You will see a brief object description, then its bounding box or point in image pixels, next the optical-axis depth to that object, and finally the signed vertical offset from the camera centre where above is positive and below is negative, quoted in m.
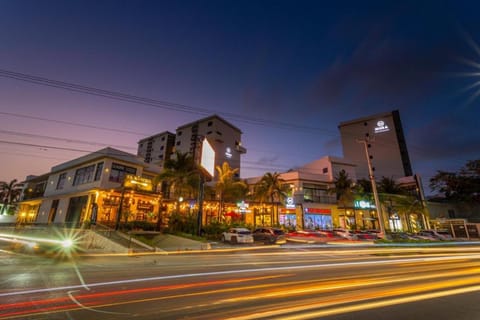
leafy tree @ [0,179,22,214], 60.06 +7.06
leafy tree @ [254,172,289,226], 37.12 +5.52
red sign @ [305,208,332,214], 41.06 +2.08
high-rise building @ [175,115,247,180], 63.09 +24.77
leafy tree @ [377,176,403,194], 48.72 +7.91
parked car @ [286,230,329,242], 27.62 -1.96
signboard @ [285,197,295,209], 39.06 +3.23
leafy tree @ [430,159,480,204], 45.91 +8.62
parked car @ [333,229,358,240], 28.03 -1.54
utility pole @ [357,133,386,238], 22.52 +1.05
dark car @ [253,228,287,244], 23.31 -1.59
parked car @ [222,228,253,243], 22.58 -1.59
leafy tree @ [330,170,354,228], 41.16 +6.07
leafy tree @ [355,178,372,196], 46.74 +8.14
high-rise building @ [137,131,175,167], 73.44 +25.05
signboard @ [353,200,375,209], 42.56 +3.53
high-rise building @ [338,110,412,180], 61.56 +22.47
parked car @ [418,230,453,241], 33.27 -1.73
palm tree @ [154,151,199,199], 27.56 +5.75
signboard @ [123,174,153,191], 24.65 +4.22
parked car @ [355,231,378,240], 28.62 -1.76
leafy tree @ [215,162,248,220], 33.09 +5.12
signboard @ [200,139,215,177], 27.66 +8.28
